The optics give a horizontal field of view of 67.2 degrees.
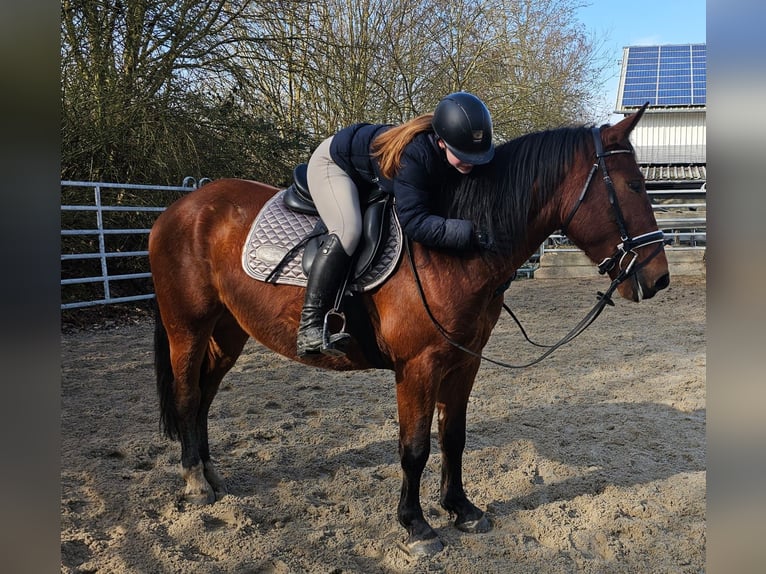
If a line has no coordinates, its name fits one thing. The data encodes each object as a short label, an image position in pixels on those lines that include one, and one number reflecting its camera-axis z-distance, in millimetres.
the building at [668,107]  16906
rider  2316
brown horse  2320
